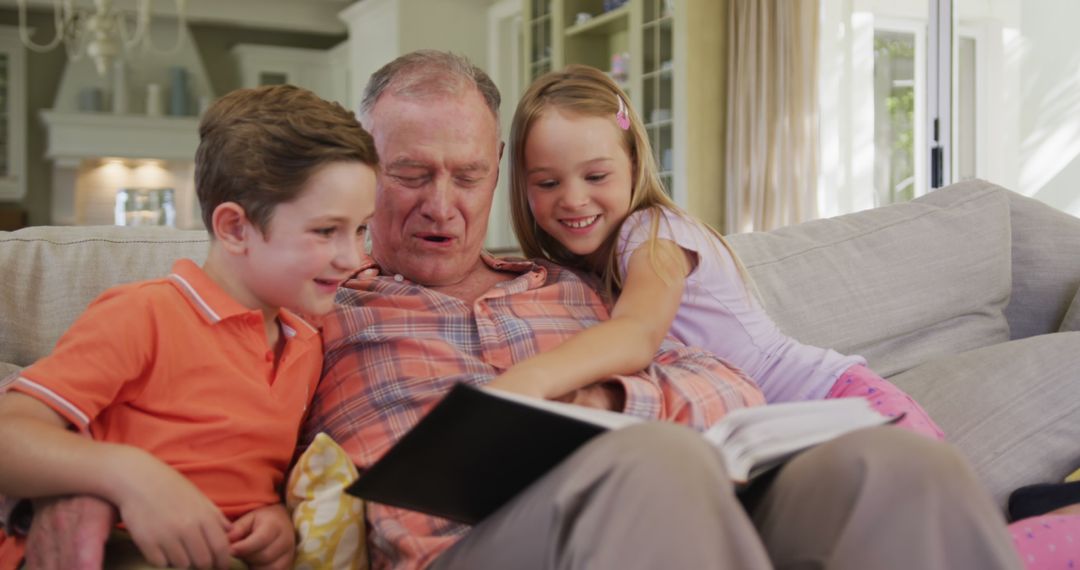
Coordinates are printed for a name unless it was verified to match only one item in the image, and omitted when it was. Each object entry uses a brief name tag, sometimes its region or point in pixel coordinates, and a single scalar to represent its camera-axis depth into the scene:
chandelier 5.06
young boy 0.98
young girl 1.55
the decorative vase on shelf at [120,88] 8.40
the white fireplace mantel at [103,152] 8.14
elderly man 0.82
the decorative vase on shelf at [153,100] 8.46
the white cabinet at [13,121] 8.23
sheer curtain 5.00
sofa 1.50
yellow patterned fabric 1.14
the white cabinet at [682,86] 5.40
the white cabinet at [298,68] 8.88
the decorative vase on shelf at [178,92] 8.55
